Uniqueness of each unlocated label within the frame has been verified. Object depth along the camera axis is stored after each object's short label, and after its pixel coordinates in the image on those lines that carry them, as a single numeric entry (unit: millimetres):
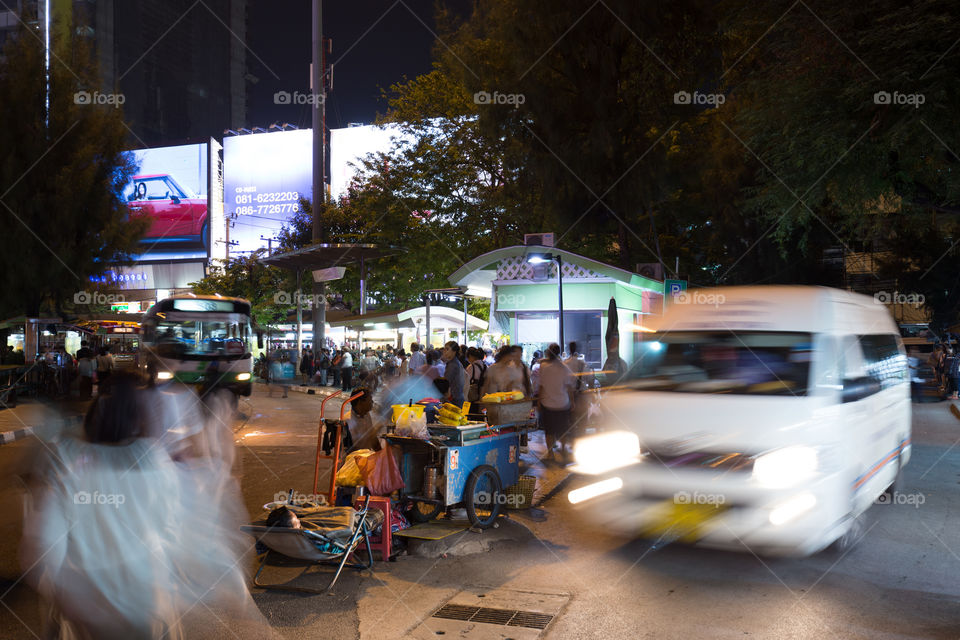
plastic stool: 6039
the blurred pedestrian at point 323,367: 29531
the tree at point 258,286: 46906
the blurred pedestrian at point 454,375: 11023
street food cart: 6453
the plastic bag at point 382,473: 6258
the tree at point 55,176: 24750
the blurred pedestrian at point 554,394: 10031
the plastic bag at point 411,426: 6480
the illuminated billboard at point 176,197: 61781
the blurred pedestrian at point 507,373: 9945
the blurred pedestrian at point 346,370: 25178
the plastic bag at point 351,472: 6395
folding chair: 5223
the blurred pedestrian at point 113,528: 2736
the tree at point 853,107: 8594
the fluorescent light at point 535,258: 17000
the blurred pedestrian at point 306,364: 32697
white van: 5438
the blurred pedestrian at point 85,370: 19453
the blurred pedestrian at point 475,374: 11766
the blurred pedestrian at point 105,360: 20531
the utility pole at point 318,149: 29828
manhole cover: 4566
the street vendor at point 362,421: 6914
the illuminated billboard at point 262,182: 57062
